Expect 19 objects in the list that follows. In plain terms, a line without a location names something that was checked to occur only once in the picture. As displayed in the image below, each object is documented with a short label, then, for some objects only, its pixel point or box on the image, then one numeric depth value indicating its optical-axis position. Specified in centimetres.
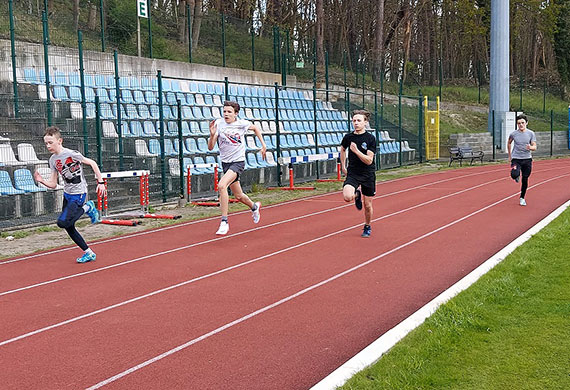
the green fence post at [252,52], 2934
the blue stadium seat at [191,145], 1804
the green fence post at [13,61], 1571
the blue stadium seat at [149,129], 1720
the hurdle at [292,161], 1886
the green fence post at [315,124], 2236
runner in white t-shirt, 1103
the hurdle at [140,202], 1278
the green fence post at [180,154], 1556
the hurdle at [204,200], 1523
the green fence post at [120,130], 1555
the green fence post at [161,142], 1582
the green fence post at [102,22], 2230
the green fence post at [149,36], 2427
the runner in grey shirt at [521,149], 1400
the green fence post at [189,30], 2558
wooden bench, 2879
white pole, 3650
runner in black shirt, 1004
